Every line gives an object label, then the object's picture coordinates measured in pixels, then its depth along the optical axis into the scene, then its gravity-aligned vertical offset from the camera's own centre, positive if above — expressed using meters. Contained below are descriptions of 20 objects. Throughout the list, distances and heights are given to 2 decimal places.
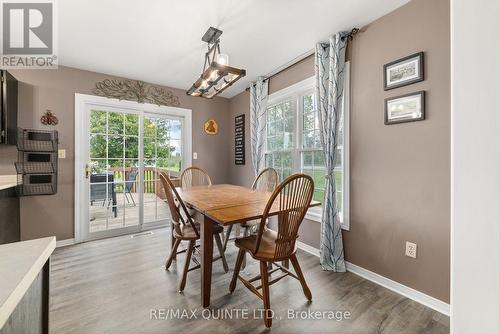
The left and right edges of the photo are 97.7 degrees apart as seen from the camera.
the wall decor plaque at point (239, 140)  3.96 +0.50
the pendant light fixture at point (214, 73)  1.74 +0.78
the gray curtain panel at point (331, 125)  2.21 +0.43
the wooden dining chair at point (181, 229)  1.85 -0.58
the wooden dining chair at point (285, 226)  1.51 -0.42
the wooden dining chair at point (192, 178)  3.20 -0.19
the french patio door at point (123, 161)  3.04 +0.10
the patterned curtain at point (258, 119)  3.38 +0.76
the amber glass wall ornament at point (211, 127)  4.09 +0.76
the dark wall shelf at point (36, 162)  2.57 +0.06
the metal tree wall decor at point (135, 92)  3.15 +1.16
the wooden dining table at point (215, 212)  1.47 -0.32
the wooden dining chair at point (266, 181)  2.66 -0.18
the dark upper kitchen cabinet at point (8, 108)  2.27 +0.64
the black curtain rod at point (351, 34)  2.14 +1.32
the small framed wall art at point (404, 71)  1.72 +0.79
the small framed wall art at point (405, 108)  1.72 +0.48
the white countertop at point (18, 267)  0.42 -0.25
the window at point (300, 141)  2.36 +0.34
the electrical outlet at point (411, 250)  1.77 -0.68
